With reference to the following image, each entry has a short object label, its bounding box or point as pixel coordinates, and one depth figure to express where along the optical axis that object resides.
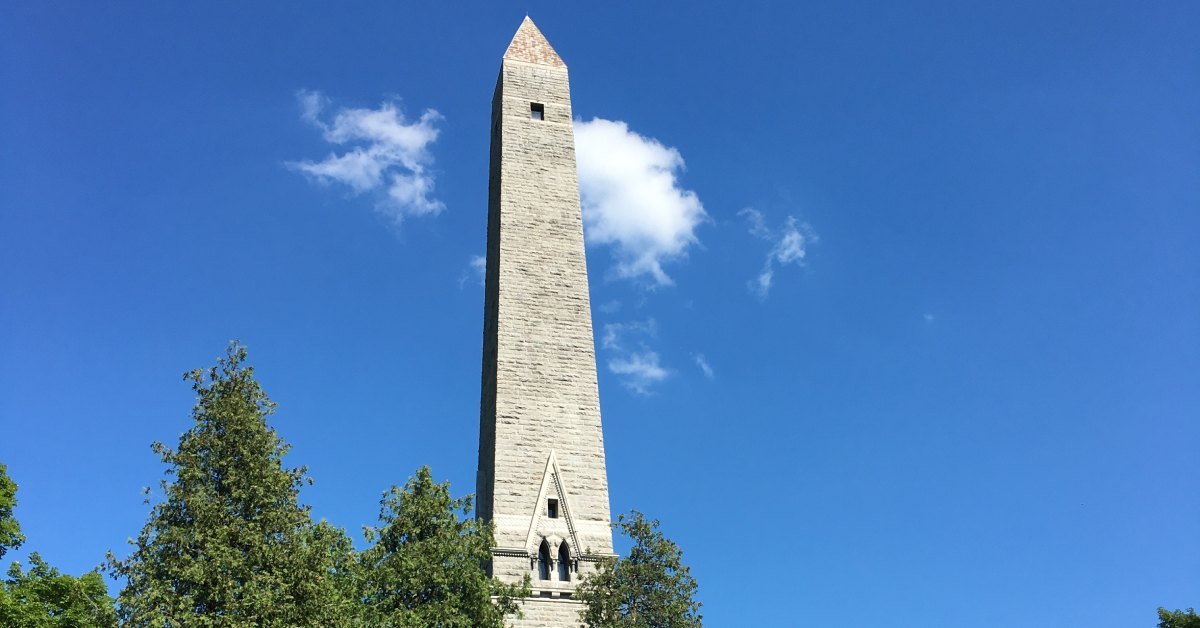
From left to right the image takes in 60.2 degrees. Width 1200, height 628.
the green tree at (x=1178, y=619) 39.56
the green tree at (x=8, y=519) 29.86
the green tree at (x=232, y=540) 19.86
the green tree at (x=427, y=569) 22.67
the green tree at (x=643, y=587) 28.42
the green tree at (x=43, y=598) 27.55
